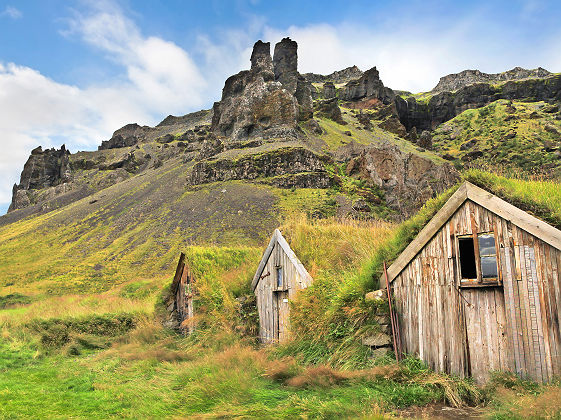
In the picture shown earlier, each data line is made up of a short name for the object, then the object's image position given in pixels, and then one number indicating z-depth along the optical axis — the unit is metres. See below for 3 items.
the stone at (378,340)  8.27
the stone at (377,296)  8.63
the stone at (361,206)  62.28
